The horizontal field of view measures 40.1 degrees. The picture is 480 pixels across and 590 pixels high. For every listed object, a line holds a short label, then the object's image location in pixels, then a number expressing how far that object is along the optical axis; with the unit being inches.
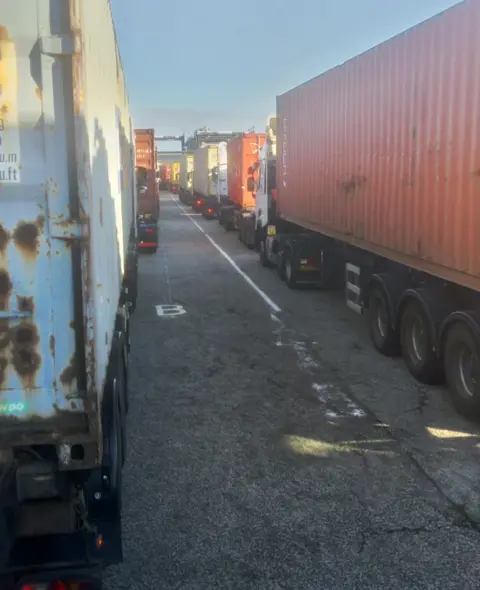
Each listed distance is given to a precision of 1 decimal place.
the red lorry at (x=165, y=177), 3078.2
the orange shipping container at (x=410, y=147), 255.1
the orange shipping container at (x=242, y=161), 980.6
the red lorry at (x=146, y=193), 834.2
